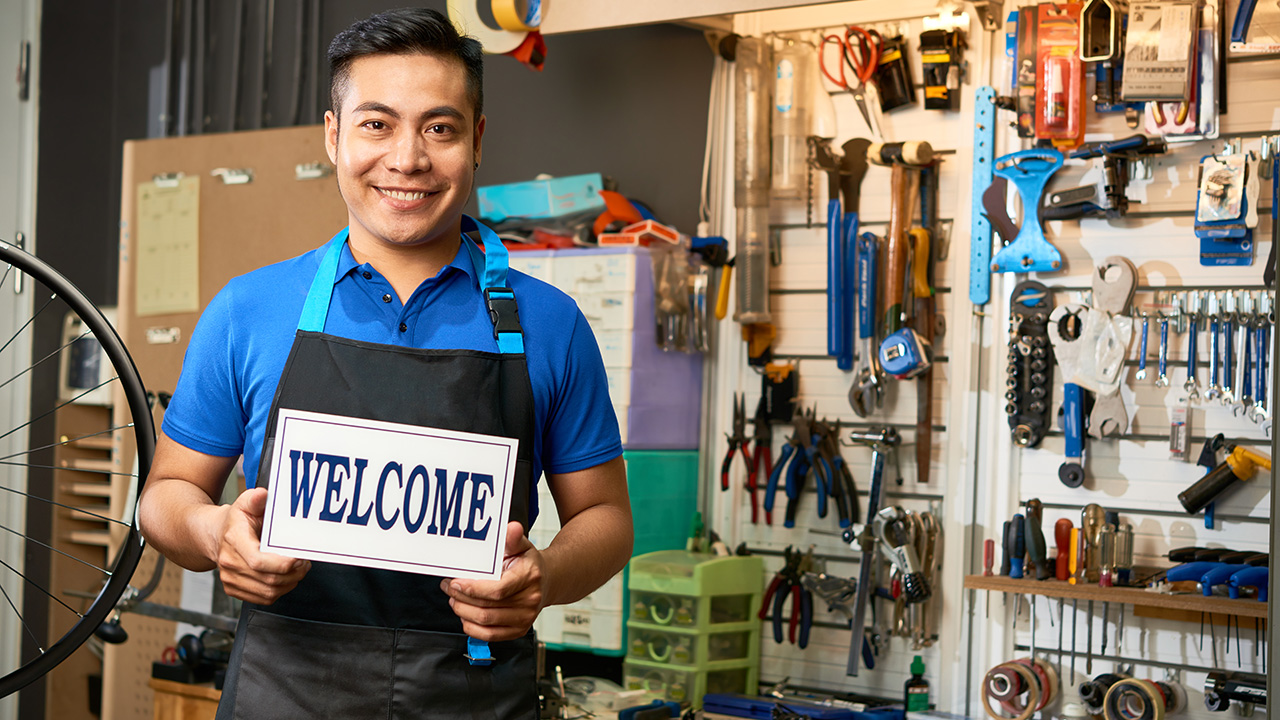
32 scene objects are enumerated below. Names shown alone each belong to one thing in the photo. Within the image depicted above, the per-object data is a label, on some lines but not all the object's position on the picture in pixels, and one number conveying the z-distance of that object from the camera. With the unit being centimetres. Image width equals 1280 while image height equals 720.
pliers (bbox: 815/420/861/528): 392
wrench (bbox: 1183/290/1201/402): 345
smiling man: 158
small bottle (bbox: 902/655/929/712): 368
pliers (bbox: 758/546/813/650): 389
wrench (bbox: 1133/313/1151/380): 352
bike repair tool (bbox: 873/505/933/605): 367
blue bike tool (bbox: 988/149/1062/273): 364
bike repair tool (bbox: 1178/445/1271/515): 333
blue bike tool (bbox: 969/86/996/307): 376
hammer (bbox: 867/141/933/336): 379
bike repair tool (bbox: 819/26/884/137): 397
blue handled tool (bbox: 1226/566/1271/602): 318
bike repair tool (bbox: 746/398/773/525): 409
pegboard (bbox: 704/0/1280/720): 348
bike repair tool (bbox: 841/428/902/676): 375
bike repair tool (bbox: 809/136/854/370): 394
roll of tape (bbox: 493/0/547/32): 381
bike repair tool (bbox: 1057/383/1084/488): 357
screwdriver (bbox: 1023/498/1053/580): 351
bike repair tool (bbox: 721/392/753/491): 411
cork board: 445
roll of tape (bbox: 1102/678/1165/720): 332
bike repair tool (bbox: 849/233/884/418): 387
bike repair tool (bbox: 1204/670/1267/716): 319
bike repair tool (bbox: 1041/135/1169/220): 349
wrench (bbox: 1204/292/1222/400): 342
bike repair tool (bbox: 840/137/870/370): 397
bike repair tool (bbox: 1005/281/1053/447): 363
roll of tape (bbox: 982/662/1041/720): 347
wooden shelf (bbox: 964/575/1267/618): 315
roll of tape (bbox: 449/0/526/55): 389
